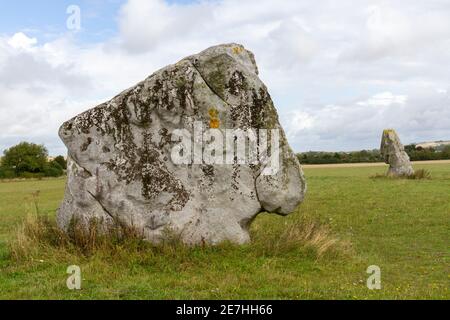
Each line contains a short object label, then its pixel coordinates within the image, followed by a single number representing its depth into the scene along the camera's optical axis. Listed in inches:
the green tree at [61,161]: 3523.6
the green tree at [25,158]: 3395.7
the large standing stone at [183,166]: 451.8
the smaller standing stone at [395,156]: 1512.1
